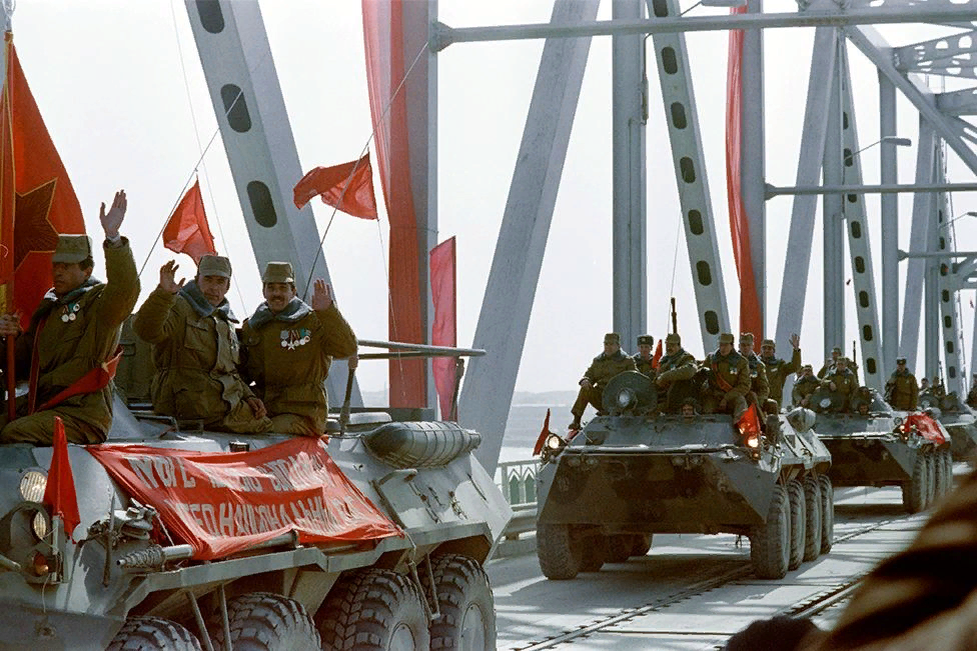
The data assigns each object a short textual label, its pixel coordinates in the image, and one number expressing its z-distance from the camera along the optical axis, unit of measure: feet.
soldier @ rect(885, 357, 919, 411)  93.04
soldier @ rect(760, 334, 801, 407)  67.97
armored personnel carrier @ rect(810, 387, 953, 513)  72.02
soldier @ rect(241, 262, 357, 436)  24.80
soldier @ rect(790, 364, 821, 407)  78.82
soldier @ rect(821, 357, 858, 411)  75.66
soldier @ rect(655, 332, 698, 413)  50.47
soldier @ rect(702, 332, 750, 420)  49.83
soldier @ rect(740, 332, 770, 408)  52.53
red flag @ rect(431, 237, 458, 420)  50.69
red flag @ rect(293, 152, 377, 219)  38.68
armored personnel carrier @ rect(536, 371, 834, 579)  46.29
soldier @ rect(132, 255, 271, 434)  23.23
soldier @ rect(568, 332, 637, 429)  53.16
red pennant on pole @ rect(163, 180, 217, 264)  35.17
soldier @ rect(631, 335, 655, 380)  56.95
